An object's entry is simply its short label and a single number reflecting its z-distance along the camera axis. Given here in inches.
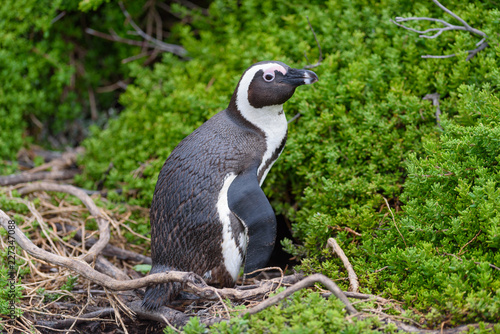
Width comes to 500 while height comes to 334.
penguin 203.3
